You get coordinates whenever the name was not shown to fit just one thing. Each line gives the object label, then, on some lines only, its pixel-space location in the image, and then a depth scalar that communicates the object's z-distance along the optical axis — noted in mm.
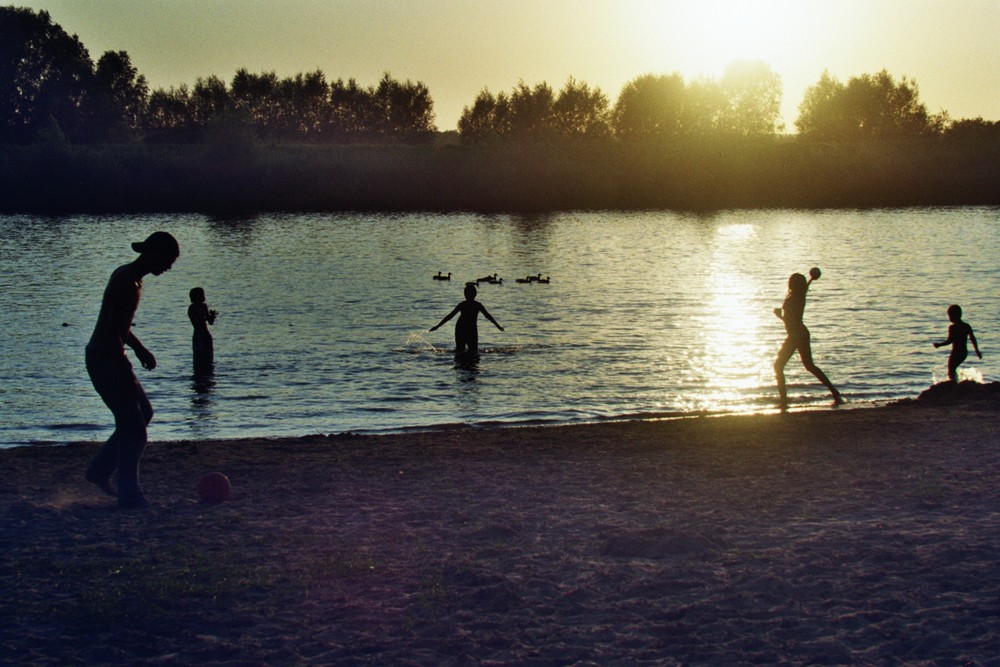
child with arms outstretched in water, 21438
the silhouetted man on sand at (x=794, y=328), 14391
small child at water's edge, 15703
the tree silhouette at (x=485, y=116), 160375
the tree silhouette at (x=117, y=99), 144250
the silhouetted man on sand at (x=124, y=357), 8320
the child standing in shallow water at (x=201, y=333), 18686
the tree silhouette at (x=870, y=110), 160125
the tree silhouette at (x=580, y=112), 163625
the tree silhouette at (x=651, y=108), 155875
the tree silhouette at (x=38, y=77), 135875
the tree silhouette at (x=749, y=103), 158250
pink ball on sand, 9125
